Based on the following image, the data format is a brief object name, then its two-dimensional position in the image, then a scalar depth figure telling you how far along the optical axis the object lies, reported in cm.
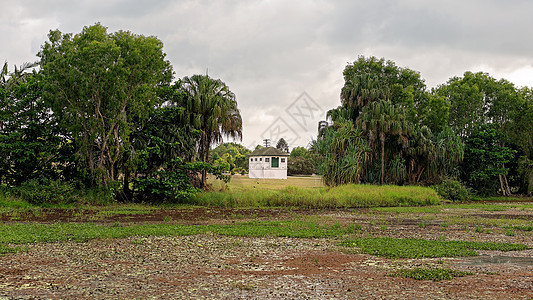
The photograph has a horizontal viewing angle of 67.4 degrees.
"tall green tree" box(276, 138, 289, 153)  9695
